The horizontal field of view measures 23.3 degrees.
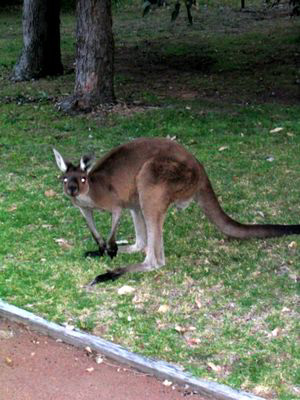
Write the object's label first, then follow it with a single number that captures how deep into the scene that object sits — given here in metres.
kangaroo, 4.92
